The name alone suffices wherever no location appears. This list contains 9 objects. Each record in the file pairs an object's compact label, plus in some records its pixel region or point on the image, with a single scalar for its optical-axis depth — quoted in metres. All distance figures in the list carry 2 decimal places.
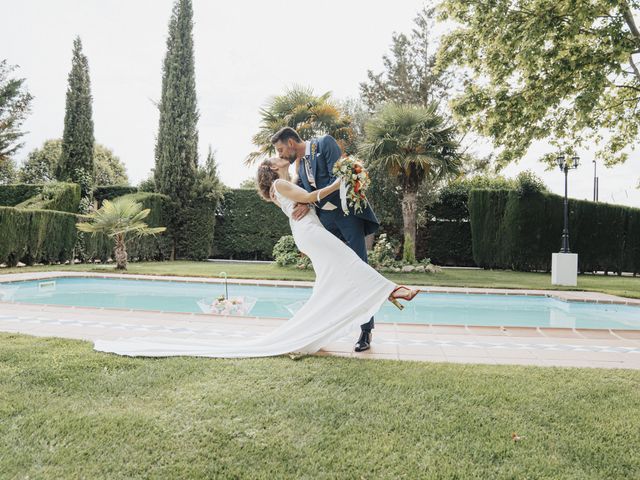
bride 3.53
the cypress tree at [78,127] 17.09
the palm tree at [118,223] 12.12
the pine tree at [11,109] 23.17
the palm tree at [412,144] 12.23
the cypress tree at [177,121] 17.50
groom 3.81
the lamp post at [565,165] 11.01
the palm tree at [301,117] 14.31
